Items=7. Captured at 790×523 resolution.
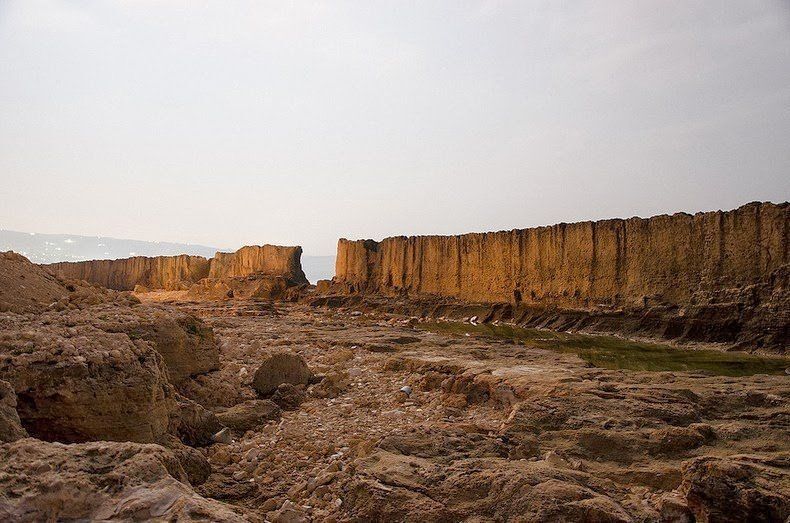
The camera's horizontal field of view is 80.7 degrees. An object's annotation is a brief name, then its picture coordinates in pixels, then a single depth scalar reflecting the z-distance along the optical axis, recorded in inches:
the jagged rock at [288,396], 211.2
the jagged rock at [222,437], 166.6
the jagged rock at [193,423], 161.3
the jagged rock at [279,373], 233.0
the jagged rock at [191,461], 133.3
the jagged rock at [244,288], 1120.8
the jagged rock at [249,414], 181.2
